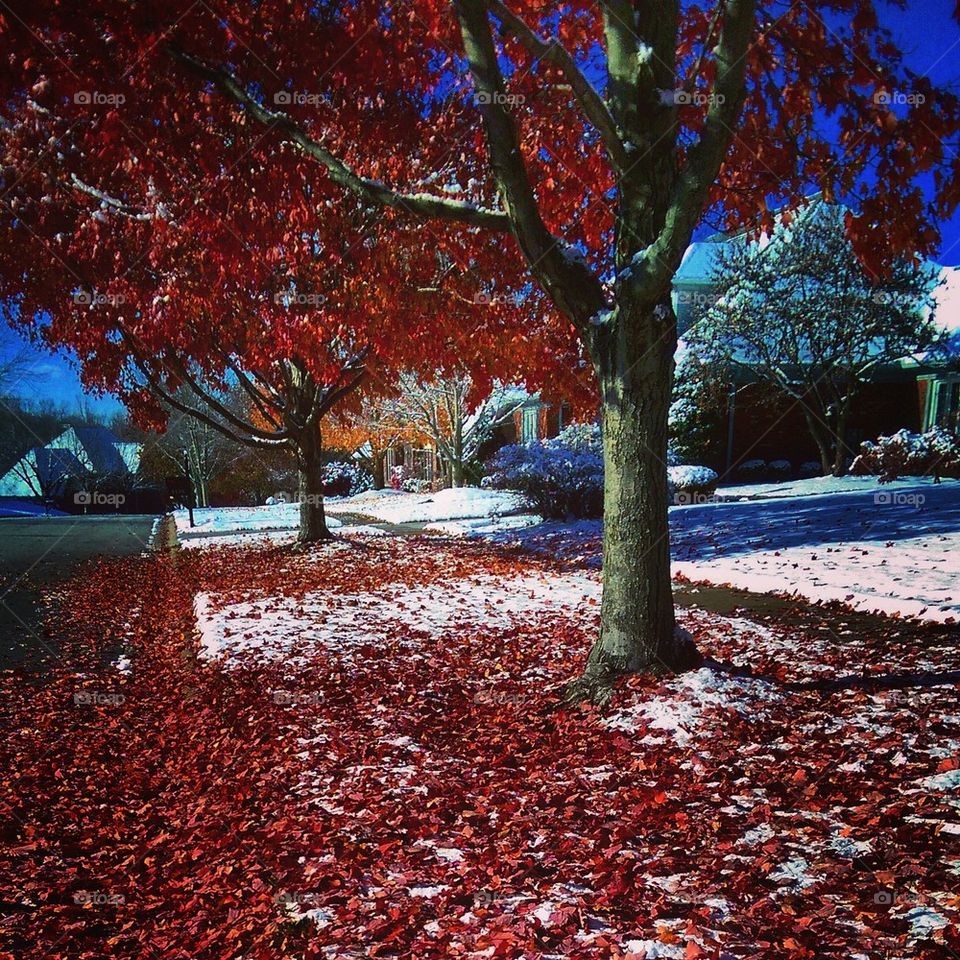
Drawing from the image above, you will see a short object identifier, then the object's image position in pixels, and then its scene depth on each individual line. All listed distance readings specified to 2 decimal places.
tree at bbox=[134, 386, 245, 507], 38.09
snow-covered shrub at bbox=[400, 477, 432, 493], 36.19
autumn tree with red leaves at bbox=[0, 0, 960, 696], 5.29
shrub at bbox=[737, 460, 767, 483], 25.31
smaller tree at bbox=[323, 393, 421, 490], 31.73
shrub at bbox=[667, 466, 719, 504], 19.73
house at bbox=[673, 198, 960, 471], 24.88
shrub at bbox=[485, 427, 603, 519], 17.84
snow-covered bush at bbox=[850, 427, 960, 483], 18.64
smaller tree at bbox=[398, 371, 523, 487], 27.31
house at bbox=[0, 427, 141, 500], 45.50
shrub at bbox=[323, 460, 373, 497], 43.81
